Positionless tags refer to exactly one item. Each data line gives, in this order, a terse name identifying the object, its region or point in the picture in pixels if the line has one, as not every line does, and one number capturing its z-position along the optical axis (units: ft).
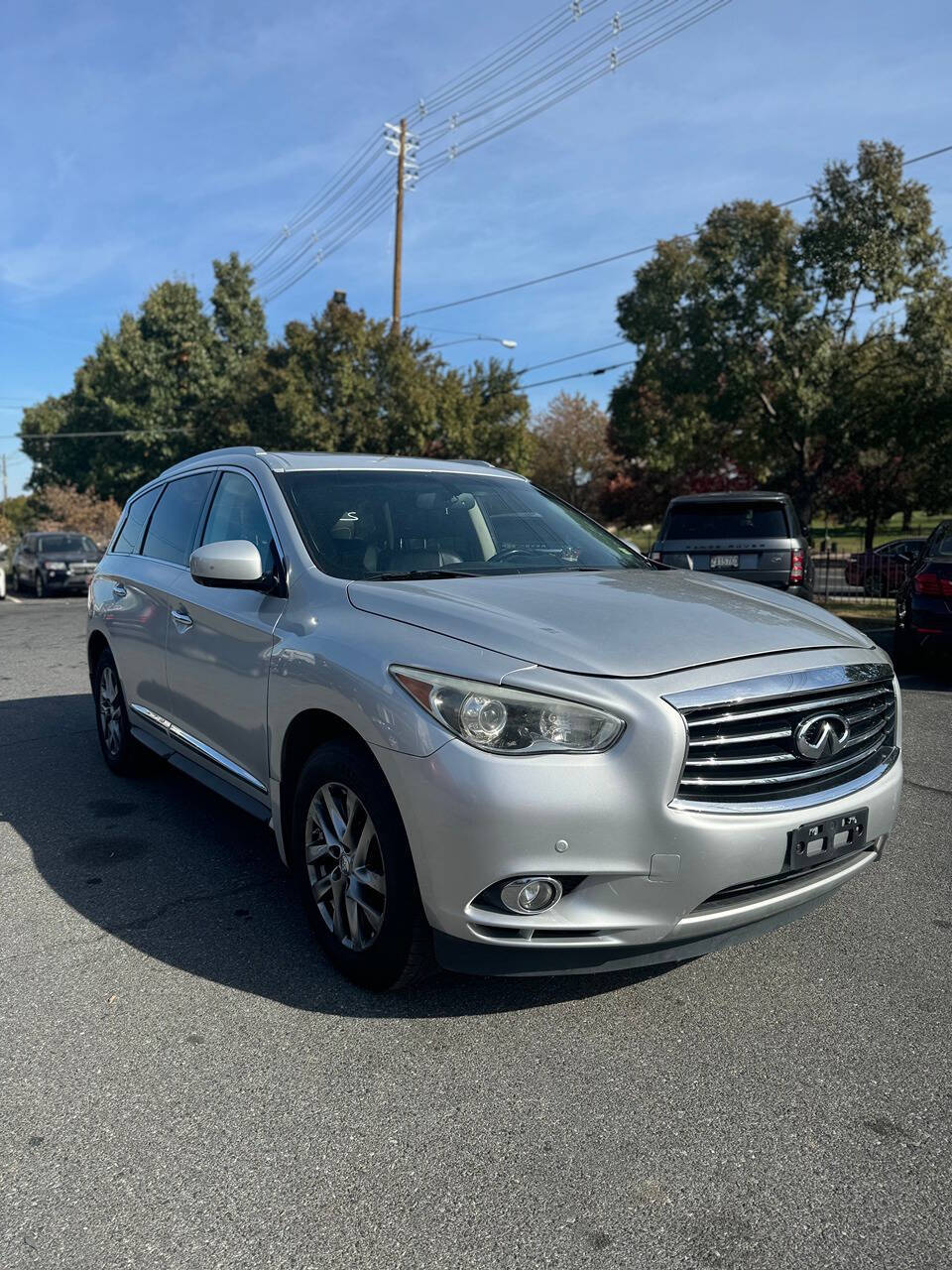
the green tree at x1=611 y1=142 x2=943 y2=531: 61.36
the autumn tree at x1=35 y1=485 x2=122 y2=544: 167.94
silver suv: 8.93
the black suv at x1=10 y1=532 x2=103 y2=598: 85.25
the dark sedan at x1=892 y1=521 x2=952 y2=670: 29.40
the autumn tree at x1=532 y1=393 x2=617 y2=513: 162.71
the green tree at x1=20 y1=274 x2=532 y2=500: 103.04
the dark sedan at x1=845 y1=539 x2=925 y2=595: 65.26
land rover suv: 37.22
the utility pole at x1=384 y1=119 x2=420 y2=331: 95.81
